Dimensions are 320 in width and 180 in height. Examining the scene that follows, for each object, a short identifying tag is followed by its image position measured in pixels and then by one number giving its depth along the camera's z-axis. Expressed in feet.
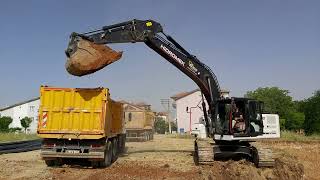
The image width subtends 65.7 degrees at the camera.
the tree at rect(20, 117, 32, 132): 141.49
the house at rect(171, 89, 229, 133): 162.36
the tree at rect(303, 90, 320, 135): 82.66
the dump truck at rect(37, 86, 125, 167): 29.76
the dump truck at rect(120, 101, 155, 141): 77.29
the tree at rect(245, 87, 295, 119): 151.69
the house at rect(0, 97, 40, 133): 179.11
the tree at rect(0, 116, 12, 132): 117.50
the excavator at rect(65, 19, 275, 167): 29.73
